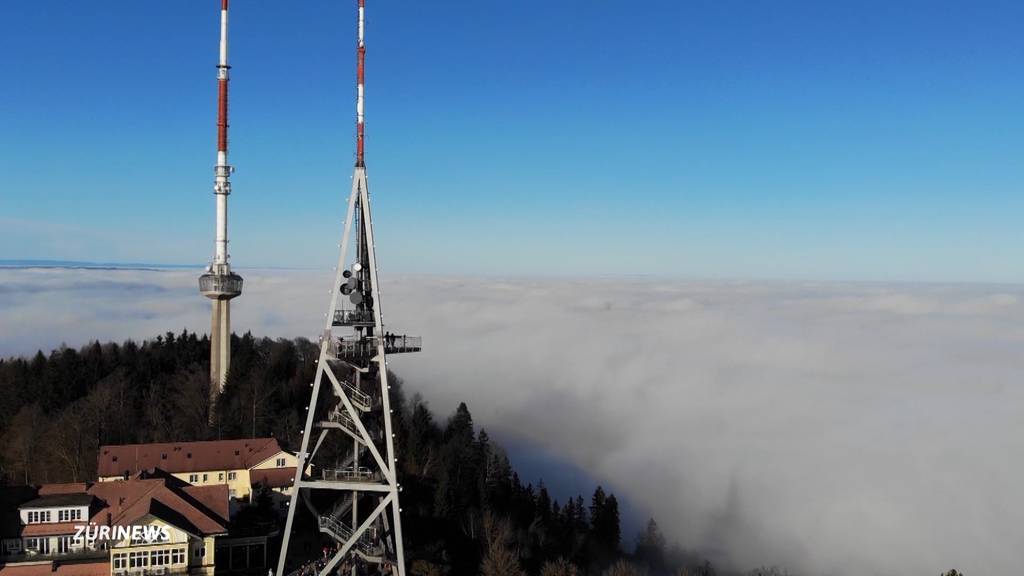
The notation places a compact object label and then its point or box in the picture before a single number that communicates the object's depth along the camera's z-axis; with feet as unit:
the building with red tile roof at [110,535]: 111.55
